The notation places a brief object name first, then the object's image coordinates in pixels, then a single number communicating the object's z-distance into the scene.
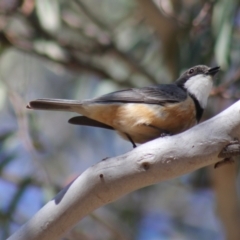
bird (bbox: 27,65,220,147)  6.46
